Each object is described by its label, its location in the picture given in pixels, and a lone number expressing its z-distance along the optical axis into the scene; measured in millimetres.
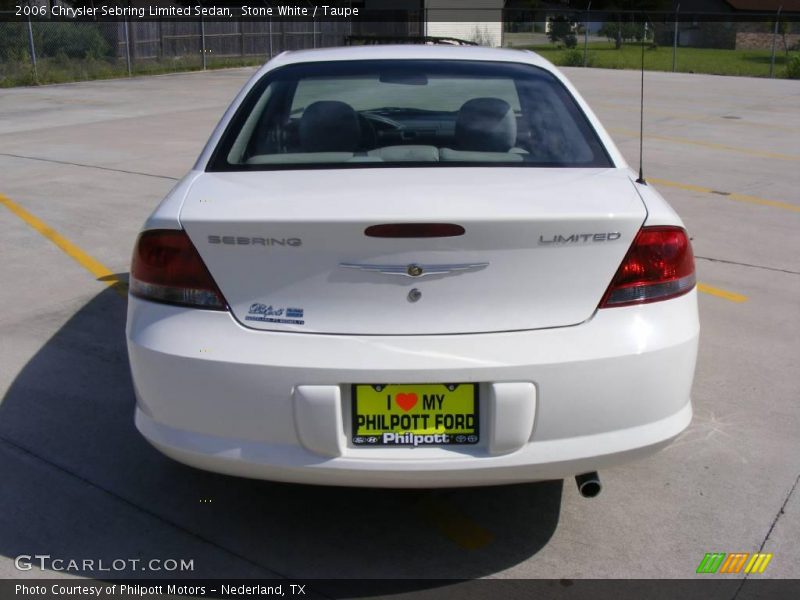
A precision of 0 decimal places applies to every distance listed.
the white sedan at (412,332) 2721
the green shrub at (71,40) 27062
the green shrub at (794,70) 27391
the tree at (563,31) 41722
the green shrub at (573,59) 32375
